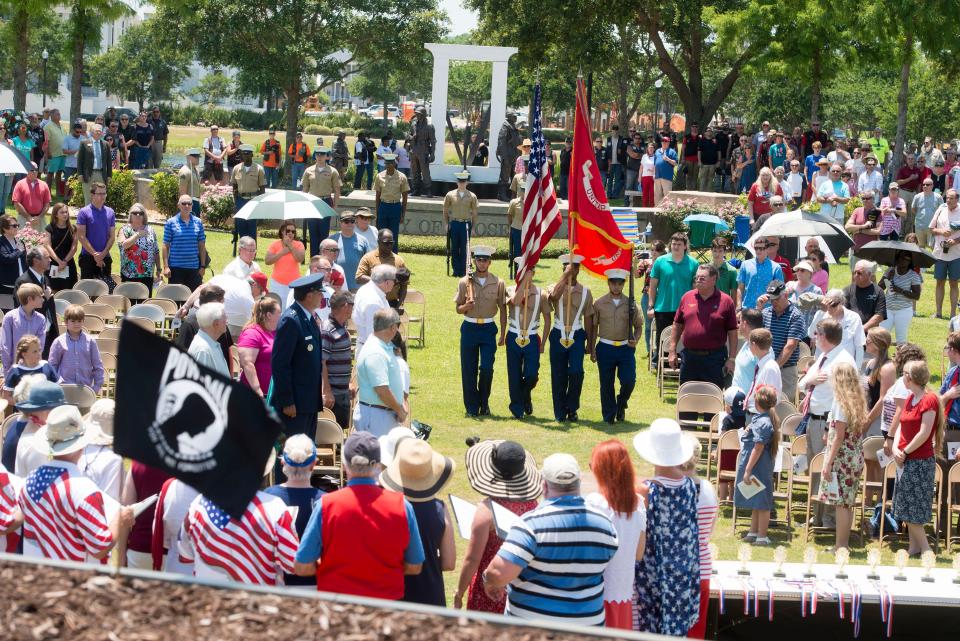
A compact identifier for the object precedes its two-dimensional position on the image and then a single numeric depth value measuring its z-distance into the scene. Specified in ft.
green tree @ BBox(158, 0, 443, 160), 121.08
